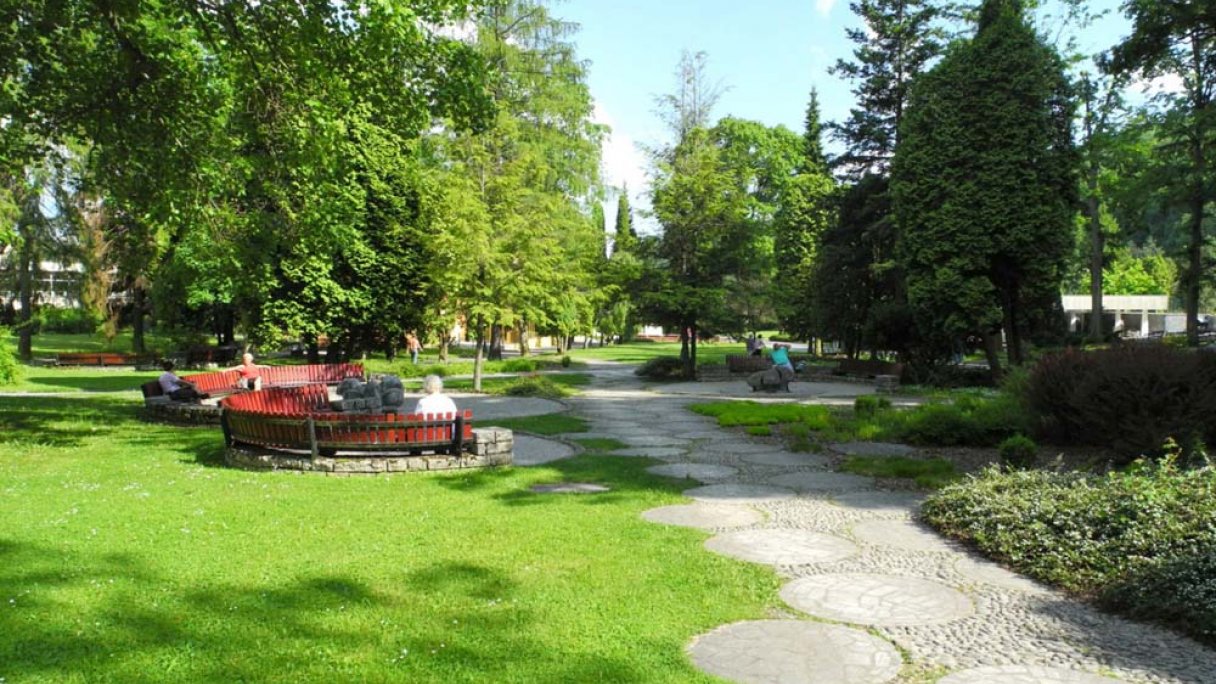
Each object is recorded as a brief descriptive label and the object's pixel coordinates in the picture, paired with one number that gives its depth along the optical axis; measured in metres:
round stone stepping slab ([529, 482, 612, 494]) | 8.09
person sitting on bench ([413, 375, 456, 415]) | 9.77
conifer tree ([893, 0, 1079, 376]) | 19.97
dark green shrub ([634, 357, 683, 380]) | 27.03
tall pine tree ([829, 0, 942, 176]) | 28.02
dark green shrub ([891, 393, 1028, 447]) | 11.00
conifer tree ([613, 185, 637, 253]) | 26.57
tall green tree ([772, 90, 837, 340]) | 30.55
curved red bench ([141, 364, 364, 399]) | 16.34
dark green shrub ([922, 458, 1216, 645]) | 4.51
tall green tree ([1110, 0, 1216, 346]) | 14.20
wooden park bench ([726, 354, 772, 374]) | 27.82
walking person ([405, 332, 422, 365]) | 31.16
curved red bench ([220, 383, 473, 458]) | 9.20
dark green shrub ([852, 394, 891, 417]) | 13.33
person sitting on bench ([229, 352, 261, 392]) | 16.42
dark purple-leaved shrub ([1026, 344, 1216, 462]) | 8.36
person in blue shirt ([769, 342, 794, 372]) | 21.14
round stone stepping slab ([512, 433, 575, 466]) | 10.41
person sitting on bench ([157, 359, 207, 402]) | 15.10
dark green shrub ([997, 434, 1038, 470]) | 8.04
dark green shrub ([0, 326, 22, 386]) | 13.15
